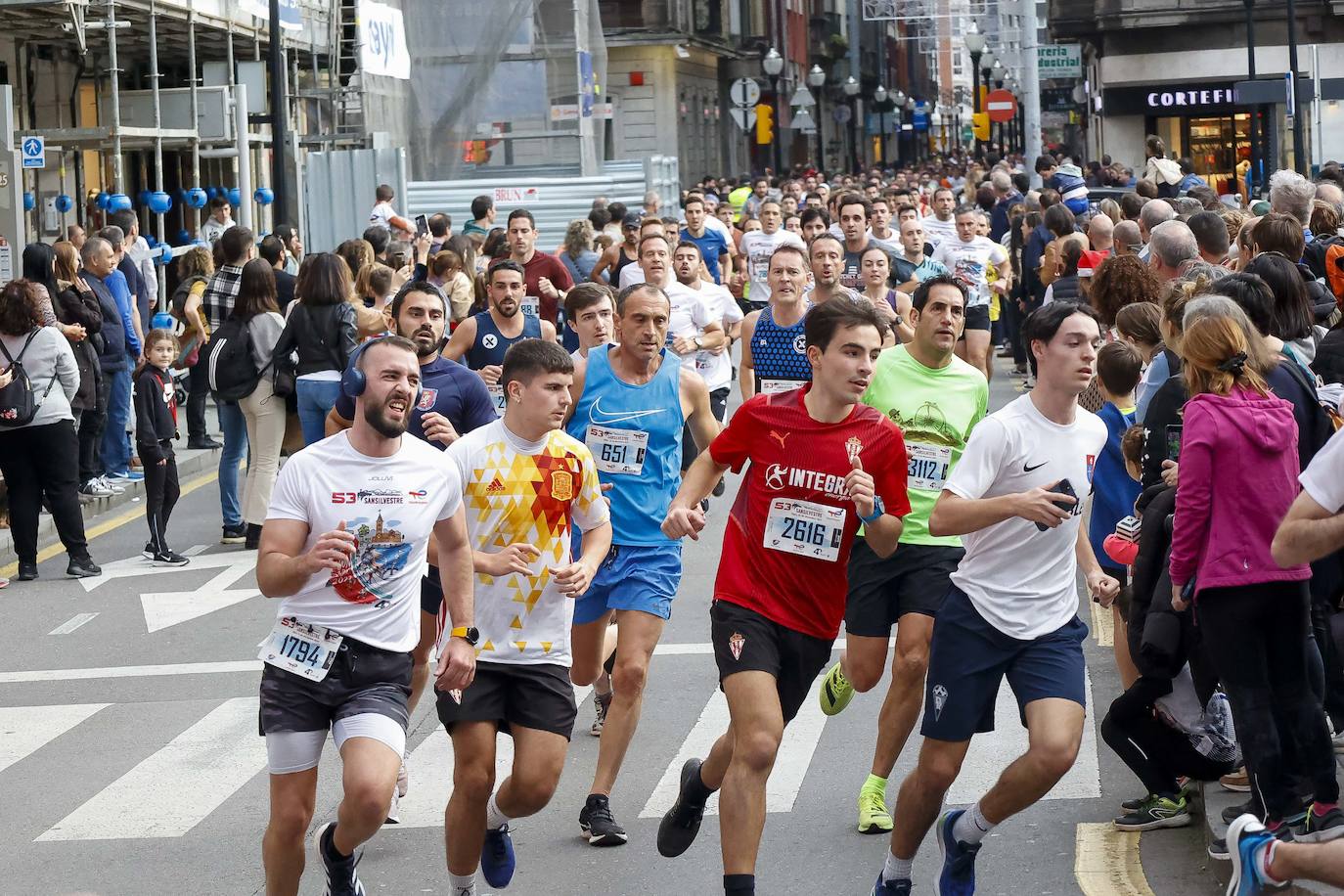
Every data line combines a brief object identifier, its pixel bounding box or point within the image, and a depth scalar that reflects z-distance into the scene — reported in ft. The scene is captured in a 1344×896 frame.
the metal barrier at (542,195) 96.84
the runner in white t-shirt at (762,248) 59.67
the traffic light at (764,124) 167.32
